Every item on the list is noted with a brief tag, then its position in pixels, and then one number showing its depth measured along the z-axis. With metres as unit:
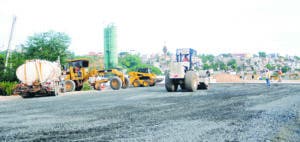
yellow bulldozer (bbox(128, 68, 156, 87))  29.56
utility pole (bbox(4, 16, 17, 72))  27.42
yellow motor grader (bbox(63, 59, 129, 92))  25.55
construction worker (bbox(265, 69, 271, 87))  25.17
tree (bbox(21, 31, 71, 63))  40.46
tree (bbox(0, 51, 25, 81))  26.16
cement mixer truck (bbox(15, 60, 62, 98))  20.14
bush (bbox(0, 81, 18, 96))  22.75
